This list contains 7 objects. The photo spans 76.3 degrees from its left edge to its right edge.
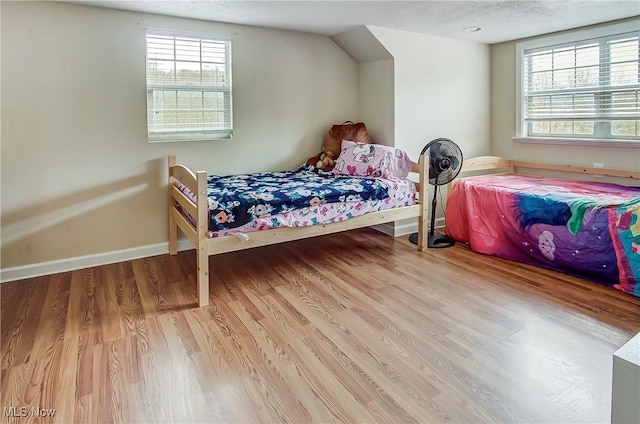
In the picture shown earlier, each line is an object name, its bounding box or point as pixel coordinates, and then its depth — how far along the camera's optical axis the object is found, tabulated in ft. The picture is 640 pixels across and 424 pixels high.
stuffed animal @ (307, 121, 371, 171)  14.08
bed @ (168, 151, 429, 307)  8.77
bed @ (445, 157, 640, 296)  9.16
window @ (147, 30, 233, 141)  11.62
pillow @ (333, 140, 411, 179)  12.39
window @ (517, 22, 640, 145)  11.95
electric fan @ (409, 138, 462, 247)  12.41
